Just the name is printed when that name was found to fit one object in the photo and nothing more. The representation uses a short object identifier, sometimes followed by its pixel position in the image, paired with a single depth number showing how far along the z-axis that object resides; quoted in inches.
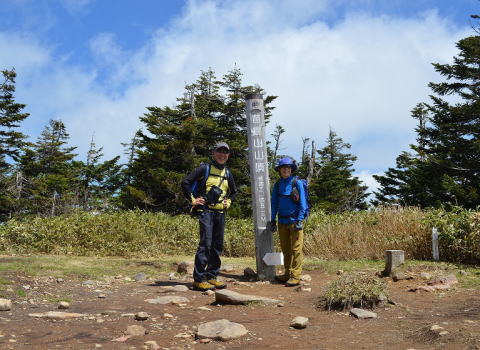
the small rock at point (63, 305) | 183.8
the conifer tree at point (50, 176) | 1245.1
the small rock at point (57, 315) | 164.6
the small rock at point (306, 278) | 256.8
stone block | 246.7
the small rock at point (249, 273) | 276.1
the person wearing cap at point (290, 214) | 244.5
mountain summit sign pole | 267.1
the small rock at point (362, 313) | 169.5
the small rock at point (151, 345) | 131.4
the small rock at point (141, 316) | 161.5
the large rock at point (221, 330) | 142.3
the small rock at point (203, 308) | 183.0
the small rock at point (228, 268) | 303.9
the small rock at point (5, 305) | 174.7
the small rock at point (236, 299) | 190.1
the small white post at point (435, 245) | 301.4
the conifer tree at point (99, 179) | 1558.8
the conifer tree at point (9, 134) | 1170.6
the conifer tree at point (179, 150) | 1093.8
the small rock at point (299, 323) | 155.4
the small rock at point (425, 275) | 235.8
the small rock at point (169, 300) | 193.8
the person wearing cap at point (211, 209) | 229.9
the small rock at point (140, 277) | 270.5
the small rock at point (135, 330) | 144.8
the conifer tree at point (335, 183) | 1382.9
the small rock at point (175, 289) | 224.8
